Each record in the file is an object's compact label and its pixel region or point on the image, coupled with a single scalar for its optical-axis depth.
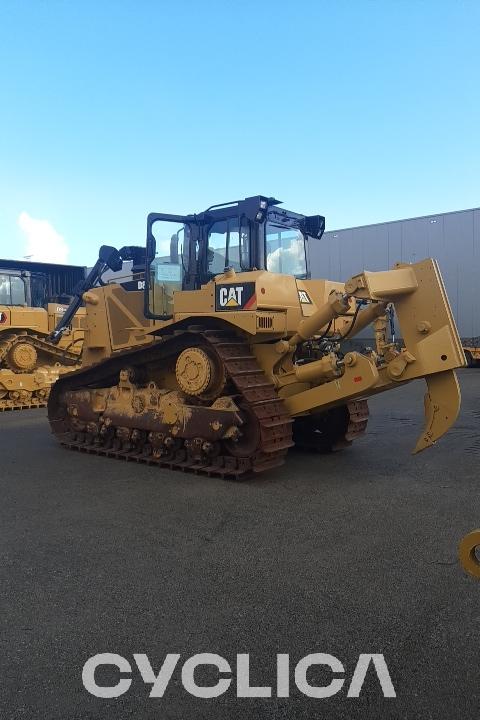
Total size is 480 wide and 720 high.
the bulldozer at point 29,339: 13.35
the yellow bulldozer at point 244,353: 6.08
